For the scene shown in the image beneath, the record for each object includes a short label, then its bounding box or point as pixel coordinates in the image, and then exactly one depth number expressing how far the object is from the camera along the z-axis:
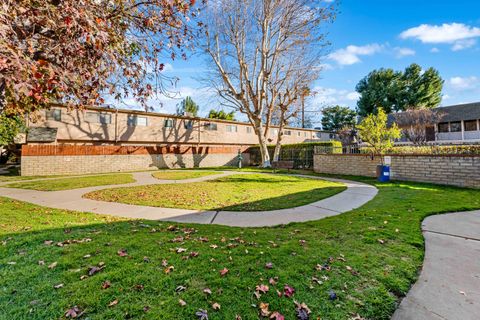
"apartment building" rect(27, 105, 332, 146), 16.97
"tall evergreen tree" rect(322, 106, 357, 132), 42.19
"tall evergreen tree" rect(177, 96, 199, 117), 40.03
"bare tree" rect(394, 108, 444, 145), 25.22
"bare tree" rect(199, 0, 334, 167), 16.72
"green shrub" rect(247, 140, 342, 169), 18.83
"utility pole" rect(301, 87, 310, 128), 19.04
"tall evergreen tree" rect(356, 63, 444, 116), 33.00
